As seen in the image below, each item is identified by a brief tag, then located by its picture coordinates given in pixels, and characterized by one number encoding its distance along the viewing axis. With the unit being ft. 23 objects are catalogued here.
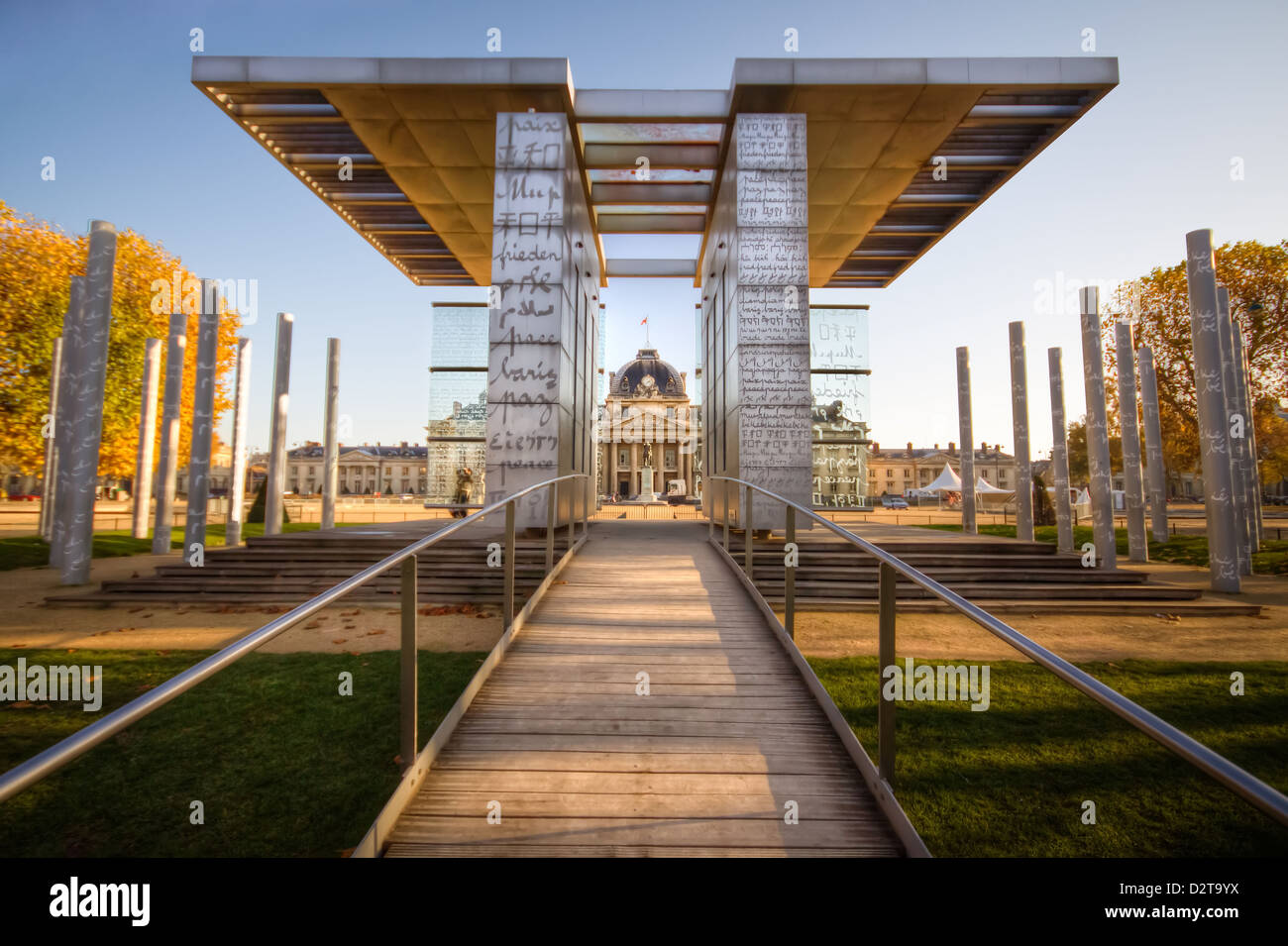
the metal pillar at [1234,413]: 37.58
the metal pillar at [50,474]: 46.16
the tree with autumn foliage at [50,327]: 53.93
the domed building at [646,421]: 243.81
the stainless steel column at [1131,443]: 42.65
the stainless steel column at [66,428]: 30.53
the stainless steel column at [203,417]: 34.58
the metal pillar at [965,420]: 46.62
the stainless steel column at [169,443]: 42.01
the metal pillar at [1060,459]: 37.93
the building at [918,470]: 343.87
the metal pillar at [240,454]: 40.73
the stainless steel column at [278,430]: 41.50
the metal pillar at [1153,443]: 46.57
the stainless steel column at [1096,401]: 36.47
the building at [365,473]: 342.23
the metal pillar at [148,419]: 46.62
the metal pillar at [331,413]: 44.83
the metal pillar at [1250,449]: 45.60
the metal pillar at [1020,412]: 40.83
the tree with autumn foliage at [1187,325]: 62.69
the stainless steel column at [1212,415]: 30.25
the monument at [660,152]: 32.04
